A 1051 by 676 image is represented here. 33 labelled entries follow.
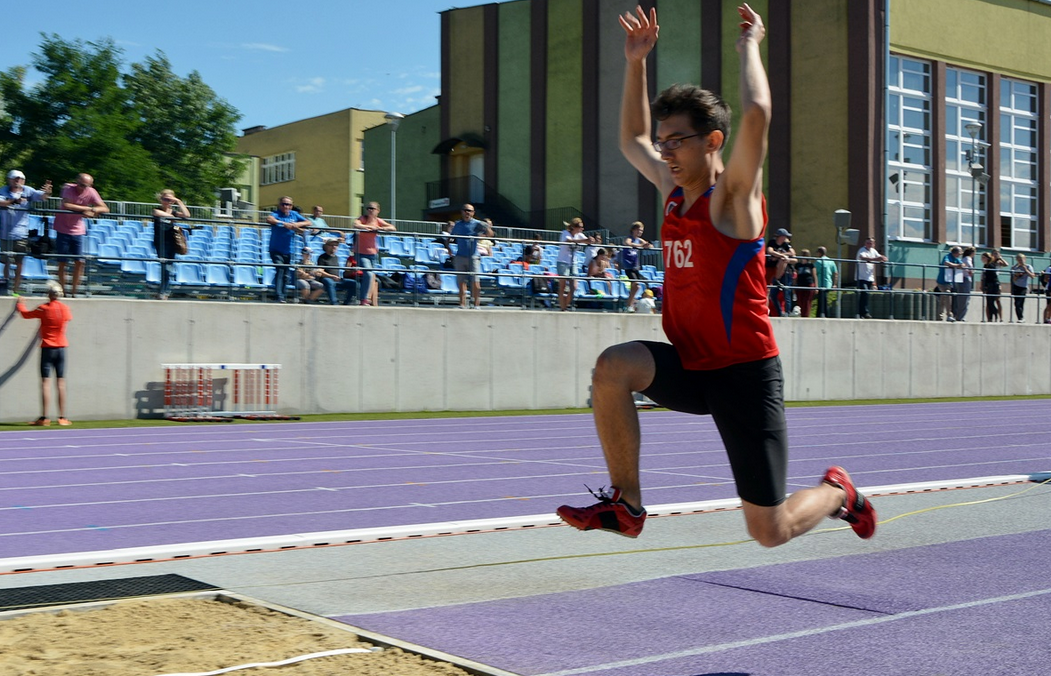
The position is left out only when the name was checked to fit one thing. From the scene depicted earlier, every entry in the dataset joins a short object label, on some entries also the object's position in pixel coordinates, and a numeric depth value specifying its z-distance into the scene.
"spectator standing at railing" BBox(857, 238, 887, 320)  27.47
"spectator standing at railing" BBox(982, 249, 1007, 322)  29.56
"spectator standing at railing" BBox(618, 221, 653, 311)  23.64
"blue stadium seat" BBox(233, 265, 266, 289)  19.75
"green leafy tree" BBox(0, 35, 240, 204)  61.59
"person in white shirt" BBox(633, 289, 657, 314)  24.05
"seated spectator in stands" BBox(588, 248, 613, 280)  23.39
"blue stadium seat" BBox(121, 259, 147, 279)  18.58
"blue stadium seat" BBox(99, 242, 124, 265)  18.25
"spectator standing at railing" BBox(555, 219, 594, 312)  22.95
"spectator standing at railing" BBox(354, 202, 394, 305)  20.45
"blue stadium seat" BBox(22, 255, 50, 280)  18.02
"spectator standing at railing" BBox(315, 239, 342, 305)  20.36
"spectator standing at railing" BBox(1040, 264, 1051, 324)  31.00
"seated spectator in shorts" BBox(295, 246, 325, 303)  20.28
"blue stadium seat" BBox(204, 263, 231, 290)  19.36
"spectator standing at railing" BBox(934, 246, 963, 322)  28.94
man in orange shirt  17.14
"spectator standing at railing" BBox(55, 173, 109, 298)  17.89
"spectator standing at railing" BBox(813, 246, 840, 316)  26.48
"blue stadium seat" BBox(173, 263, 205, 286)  19.16
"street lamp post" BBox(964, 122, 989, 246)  32.53
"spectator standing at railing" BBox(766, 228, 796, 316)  24.50
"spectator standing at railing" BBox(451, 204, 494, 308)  21.64
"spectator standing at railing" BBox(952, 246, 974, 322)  28.92
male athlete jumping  4.55
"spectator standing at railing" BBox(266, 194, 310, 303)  19.69
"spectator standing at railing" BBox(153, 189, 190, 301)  18.67
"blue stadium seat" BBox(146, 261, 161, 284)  18.80
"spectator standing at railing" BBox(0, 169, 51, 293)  17.52
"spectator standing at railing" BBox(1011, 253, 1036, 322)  30.44
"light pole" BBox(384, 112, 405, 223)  34.19
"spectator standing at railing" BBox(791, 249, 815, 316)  26.17
